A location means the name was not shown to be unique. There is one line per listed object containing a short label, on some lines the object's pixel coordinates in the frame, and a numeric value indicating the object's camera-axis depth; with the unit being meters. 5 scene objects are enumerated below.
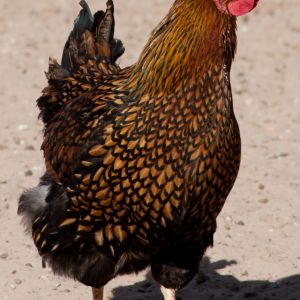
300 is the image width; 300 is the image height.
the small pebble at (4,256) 13.09
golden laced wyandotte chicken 9.38
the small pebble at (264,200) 14.83
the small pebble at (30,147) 16.56
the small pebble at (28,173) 15.37
